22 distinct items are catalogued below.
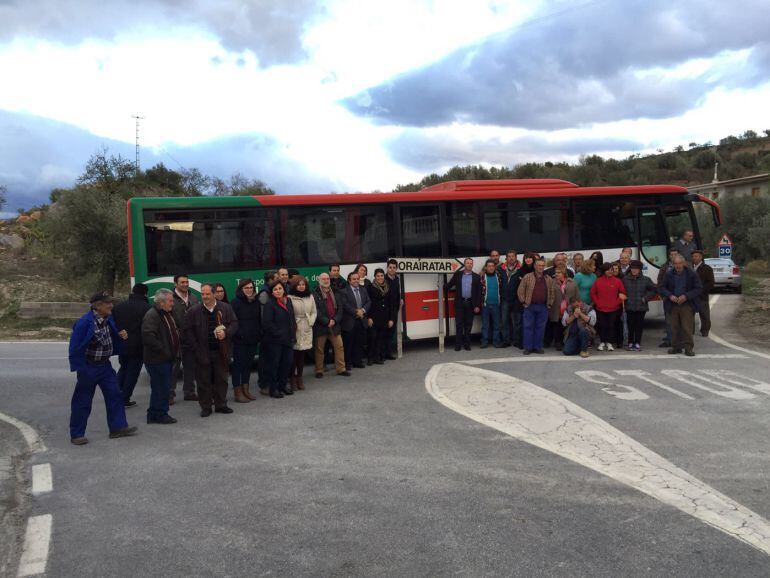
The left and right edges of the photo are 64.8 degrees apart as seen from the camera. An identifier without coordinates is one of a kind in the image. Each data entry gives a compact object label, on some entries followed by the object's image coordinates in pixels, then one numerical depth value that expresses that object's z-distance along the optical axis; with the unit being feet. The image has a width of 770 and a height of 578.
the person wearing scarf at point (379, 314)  35.24
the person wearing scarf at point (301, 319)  29.58
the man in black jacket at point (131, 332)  26.84
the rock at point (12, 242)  121.26
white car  78.38
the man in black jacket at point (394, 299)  35.86
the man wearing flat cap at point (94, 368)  22.06
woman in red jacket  36.58
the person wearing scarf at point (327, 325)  31.27
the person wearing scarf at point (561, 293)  37.17
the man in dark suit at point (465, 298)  38.40
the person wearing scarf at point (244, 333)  27.50
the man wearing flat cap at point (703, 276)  37.96
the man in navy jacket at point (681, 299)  35.14
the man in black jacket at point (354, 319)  33.22
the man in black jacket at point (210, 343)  25.12
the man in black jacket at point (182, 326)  26.85
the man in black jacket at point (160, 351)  24.34
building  170.91
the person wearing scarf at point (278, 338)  27.89
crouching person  35.88
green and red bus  33.94
